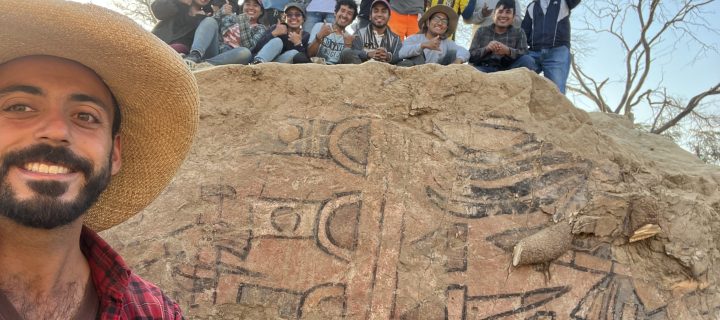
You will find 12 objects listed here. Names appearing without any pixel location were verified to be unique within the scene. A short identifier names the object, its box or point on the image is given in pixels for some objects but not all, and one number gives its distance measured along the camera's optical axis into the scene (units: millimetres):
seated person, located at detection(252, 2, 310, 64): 4293
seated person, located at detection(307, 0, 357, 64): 4340
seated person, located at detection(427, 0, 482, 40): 5059
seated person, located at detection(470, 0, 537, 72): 4172
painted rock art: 2604
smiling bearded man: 1382
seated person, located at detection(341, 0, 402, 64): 4395
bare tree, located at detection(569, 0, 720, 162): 8031
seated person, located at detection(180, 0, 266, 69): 4188
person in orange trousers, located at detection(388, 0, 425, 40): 5051
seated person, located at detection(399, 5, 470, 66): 4238
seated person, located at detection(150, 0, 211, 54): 4363
